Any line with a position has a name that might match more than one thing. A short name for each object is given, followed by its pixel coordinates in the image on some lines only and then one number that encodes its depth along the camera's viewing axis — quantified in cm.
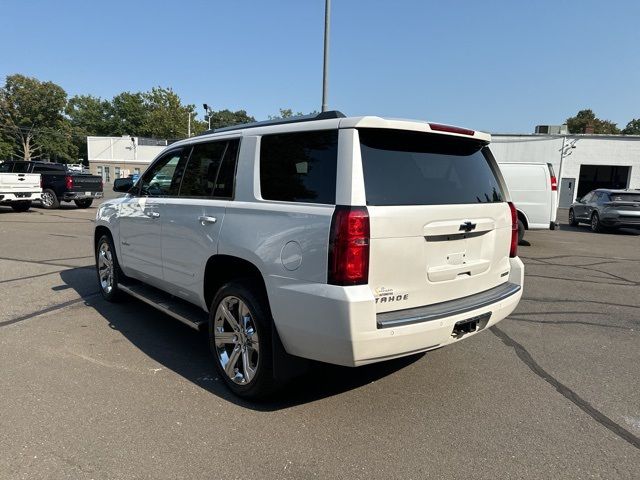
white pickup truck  1667
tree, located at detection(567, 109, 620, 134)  7350
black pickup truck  1891
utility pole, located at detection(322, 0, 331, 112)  1351
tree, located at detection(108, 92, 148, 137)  9625
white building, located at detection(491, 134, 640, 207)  3161
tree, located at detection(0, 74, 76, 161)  5750
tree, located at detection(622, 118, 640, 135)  10244
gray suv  1590
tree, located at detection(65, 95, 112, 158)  9981
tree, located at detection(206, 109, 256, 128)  13425
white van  1214
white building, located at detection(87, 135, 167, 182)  5978
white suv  283
